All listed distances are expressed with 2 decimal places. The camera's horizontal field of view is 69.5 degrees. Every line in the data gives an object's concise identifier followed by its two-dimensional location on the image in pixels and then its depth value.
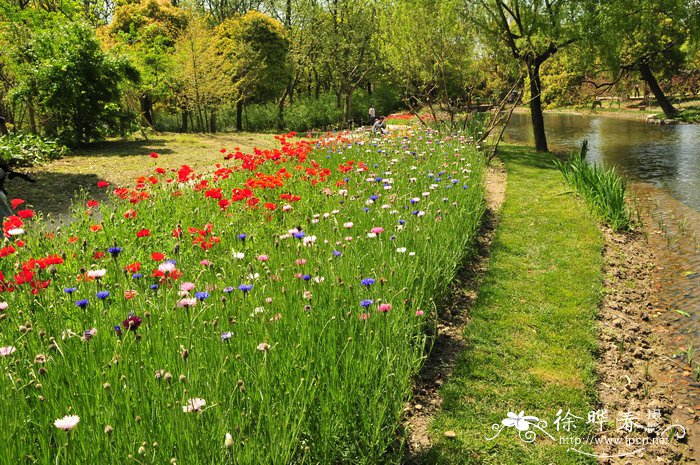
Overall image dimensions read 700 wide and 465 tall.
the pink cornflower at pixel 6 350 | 2.08
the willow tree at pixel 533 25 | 13.36
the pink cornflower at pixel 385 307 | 2.99
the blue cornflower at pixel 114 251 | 2.68
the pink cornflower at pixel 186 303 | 2.46
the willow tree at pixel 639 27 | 13.04
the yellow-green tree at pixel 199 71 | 22.14
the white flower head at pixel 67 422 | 1.61
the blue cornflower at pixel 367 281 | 3.03
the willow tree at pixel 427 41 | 13.73
